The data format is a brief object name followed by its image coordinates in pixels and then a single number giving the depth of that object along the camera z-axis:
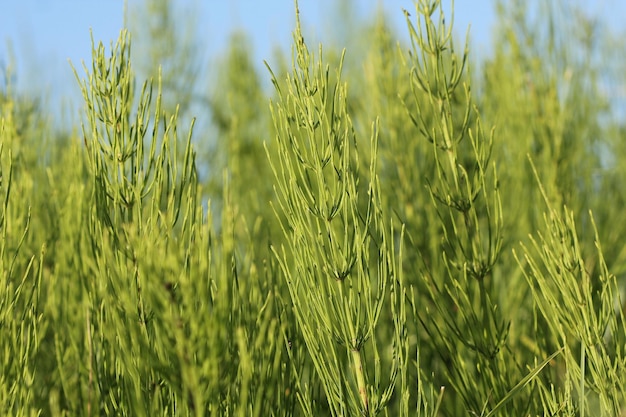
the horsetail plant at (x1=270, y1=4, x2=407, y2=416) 1.60
